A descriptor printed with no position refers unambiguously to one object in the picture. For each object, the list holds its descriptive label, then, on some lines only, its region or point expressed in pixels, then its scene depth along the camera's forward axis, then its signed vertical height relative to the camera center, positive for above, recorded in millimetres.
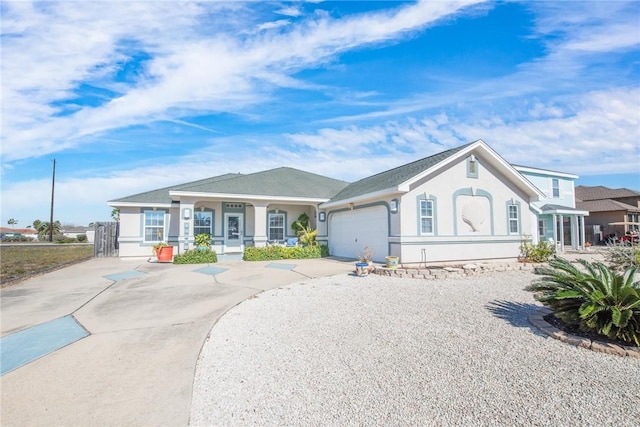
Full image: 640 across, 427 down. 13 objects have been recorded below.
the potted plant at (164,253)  14992 -994
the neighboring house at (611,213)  26828 +1642
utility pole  38794 +6060
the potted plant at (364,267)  10078 -1133
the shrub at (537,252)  13078 -818
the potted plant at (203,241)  14867 -434
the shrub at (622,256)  9352 -713
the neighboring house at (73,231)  68694 +151
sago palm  4062 -966
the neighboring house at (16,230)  84156 +438
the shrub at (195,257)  13797 -1102
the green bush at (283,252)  14828 -988
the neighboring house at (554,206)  19438 +1717
